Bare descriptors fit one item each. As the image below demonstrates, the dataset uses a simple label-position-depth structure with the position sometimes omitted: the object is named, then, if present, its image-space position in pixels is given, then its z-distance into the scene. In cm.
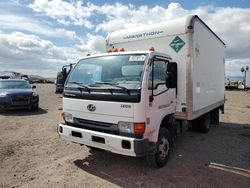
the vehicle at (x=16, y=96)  887
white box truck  317
